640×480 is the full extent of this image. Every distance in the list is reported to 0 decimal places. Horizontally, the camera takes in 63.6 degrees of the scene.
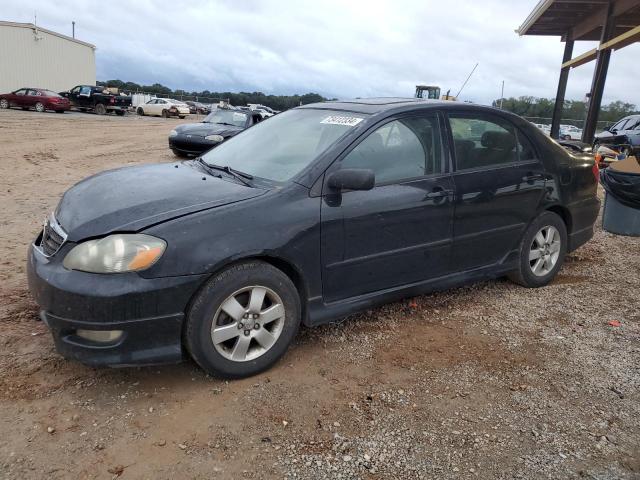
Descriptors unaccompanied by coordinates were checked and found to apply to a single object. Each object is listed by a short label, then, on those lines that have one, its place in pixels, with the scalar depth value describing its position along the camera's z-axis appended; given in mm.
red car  29797
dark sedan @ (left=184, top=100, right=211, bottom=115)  50225
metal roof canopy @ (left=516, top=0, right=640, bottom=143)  11703
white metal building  36750
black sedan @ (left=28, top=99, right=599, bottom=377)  2746
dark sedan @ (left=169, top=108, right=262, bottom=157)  12109
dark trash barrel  6492
